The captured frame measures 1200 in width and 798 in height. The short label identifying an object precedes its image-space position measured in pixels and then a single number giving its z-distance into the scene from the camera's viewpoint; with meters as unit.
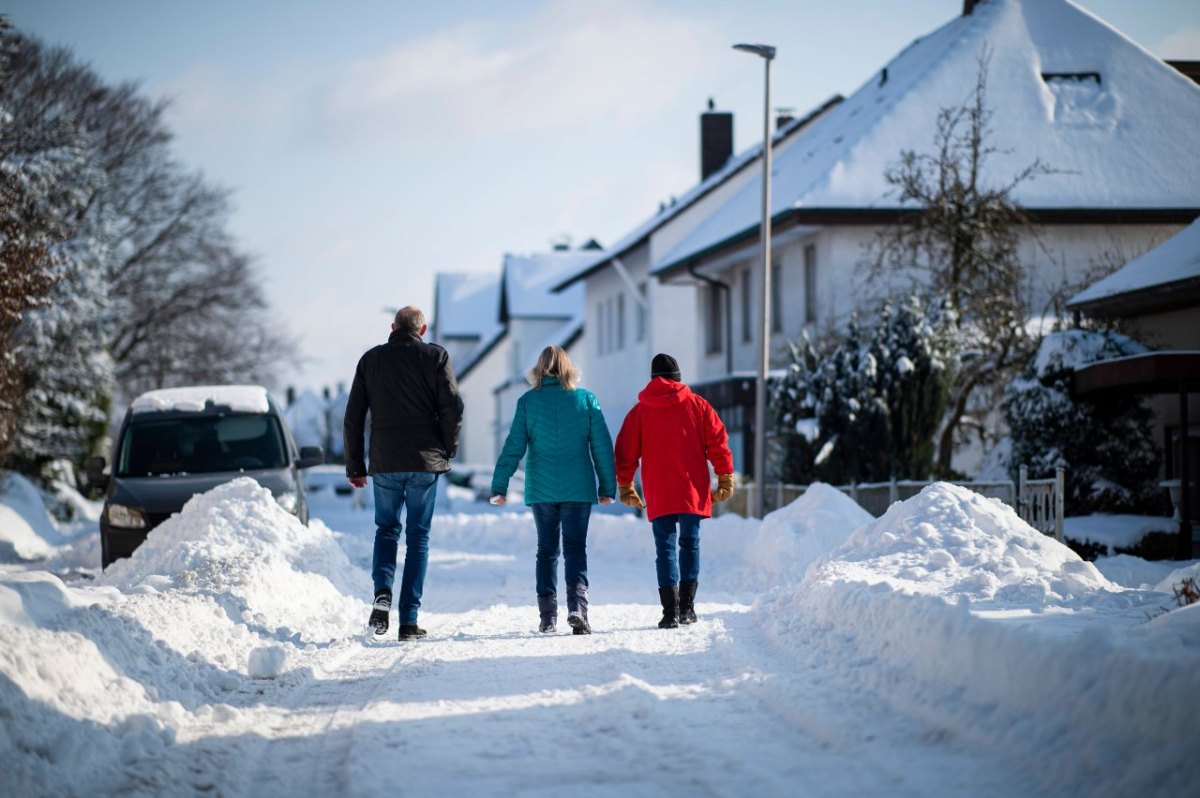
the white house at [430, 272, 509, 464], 78.25
